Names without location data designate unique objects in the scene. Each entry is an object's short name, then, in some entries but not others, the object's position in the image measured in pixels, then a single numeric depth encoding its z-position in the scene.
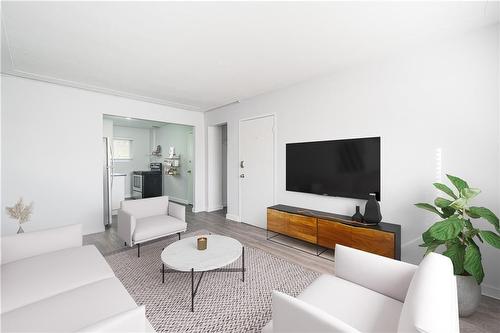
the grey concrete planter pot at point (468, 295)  1.79
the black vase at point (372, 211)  2.54
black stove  6.54
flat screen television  2.78
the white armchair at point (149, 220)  2.83
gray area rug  1.73
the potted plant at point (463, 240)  1.70
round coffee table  1.92
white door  4.00
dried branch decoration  2.27
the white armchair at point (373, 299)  0.87
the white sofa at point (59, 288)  1.12
